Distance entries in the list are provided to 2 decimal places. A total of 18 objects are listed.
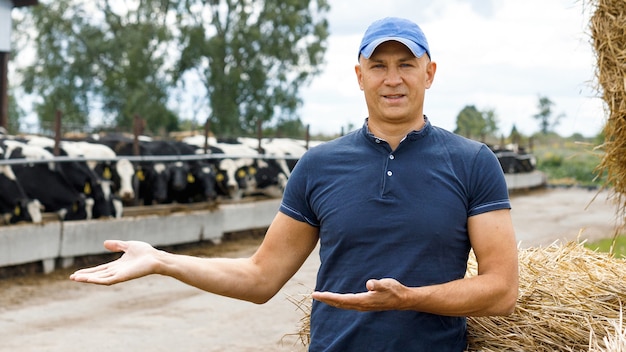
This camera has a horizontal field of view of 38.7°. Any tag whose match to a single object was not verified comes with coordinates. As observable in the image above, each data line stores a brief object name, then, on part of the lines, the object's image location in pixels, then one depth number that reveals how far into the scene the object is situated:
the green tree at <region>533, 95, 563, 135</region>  59.31
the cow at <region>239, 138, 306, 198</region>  17.08
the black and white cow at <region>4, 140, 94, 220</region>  11.68
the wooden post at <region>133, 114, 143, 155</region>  13.74
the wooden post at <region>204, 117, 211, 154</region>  15.65
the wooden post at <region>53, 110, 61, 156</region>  12.06
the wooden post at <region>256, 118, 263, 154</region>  17.44
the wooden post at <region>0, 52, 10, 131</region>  21.69
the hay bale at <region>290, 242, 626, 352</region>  2.85
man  2.51
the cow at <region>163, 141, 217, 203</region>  15.08
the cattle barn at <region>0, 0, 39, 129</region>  21.14
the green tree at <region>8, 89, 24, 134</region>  50.81
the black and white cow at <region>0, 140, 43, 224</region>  10.99
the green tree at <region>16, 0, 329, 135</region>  36.03
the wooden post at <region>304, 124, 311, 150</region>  19.55
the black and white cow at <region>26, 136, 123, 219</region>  12.25
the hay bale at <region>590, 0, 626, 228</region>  3.56
